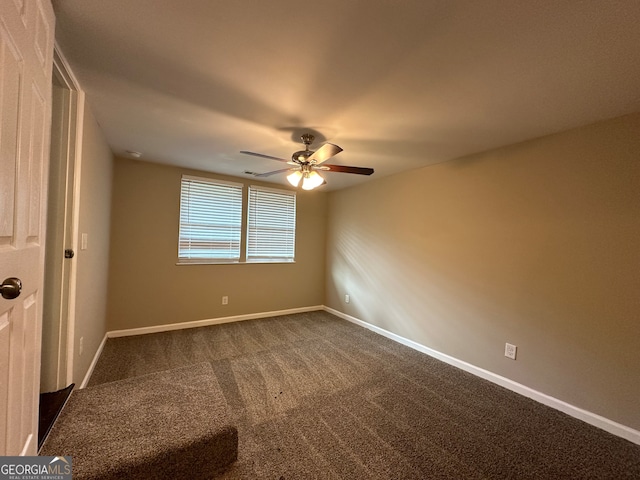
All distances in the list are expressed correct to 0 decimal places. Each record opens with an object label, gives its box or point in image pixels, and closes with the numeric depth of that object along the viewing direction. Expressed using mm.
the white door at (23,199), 782
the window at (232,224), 3688
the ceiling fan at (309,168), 2271
